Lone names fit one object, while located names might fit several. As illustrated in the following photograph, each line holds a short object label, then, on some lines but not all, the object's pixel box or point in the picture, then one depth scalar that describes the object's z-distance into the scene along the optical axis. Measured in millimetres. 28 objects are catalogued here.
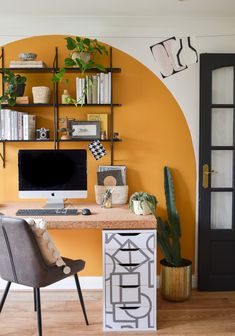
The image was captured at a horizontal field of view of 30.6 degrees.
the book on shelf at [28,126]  3545
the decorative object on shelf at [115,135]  3664
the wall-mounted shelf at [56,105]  3576
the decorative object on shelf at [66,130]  3607
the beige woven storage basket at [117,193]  3629
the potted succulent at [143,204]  3148
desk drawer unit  2998
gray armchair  2607
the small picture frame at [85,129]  3627
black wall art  3689
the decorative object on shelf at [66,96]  3561
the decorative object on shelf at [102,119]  3689
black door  3641
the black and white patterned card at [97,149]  3691
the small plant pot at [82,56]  3467
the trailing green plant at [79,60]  3426
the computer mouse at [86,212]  3164
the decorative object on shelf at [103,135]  3650
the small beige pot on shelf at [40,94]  3572
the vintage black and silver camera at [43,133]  3598
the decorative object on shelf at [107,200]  3463
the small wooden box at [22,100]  3590
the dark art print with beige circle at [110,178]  3705
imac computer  3428
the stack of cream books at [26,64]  3520
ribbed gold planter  3520
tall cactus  3611
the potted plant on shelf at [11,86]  3457
